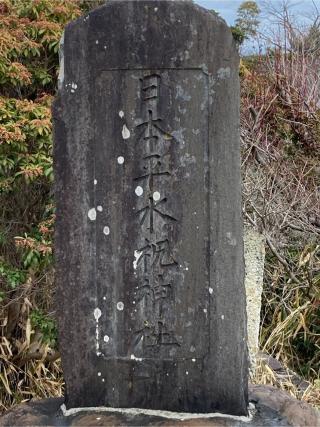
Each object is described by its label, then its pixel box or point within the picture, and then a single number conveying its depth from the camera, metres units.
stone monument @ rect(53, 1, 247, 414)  2.67
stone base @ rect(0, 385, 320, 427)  2.67
